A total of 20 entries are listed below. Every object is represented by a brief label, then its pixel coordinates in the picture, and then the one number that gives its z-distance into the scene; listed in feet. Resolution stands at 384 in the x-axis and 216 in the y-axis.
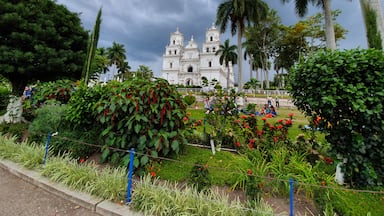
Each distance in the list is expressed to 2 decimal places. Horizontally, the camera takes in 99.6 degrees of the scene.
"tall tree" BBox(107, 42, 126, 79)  144.66
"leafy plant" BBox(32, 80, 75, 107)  16.16
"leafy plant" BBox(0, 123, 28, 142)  14.83
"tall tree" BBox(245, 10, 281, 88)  93.46
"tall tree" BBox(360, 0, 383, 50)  11.61
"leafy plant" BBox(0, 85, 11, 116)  27.67
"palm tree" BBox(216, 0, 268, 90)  57.33
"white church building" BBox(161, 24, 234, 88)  170.34
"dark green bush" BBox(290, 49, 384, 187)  6.49
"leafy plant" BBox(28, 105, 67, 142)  12.55
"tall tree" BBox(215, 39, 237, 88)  123.65
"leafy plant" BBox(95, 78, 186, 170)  9.04
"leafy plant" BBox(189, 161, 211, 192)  7.55
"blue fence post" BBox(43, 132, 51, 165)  10.03
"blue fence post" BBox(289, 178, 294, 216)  5.54
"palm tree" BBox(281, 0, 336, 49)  29.53
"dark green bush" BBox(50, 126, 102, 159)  11.05
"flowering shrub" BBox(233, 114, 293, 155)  10.89
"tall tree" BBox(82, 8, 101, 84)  17.15
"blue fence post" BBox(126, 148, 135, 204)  7.00
